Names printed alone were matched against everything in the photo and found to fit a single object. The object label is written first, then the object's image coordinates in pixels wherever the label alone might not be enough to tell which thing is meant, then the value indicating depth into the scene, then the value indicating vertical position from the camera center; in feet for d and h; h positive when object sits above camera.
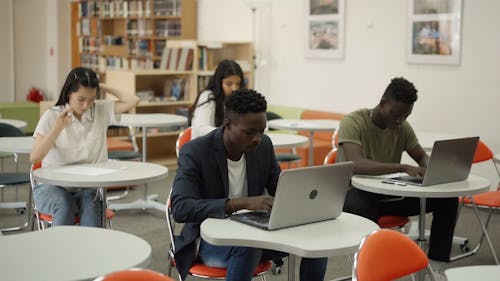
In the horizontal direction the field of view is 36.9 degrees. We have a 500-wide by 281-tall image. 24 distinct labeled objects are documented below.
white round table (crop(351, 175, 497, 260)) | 12.77 -2.42
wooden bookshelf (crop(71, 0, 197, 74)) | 34.32 +0.82
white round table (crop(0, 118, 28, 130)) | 22.44 -2.38
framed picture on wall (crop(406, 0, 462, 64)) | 23.15 +0.56
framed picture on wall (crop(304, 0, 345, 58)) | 27.35 +0.72
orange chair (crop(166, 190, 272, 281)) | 10.60 -3.16
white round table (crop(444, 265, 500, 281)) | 7.70 -2.33
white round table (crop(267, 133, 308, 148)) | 18.65 -2.36
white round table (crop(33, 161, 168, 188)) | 12.74 -2.27
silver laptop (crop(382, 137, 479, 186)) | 12.95 -2.01
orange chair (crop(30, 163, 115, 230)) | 13.51 -3.09
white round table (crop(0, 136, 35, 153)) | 16.55 -2.25
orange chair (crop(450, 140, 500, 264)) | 16.21 -3.27
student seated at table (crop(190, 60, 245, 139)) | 17.84 -1.18
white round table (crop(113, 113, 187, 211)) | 21.71 -2.28
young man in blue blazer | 10.23 -1.97
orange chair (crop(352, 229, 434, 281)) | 8.08 -2.32
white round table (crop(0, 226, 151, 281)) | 7.53 -2.26
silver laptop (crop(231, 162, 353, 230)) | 9.27 -1.91
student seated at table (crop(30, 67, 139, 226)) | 13.43 -1.80
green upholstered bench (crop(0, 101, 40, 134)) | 38.37 -3.45
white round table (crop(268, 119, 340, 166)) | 21.84 -2.29
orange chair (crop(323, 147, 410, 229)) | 14.24 -3.28
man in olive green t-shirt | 14.19 -2.06
